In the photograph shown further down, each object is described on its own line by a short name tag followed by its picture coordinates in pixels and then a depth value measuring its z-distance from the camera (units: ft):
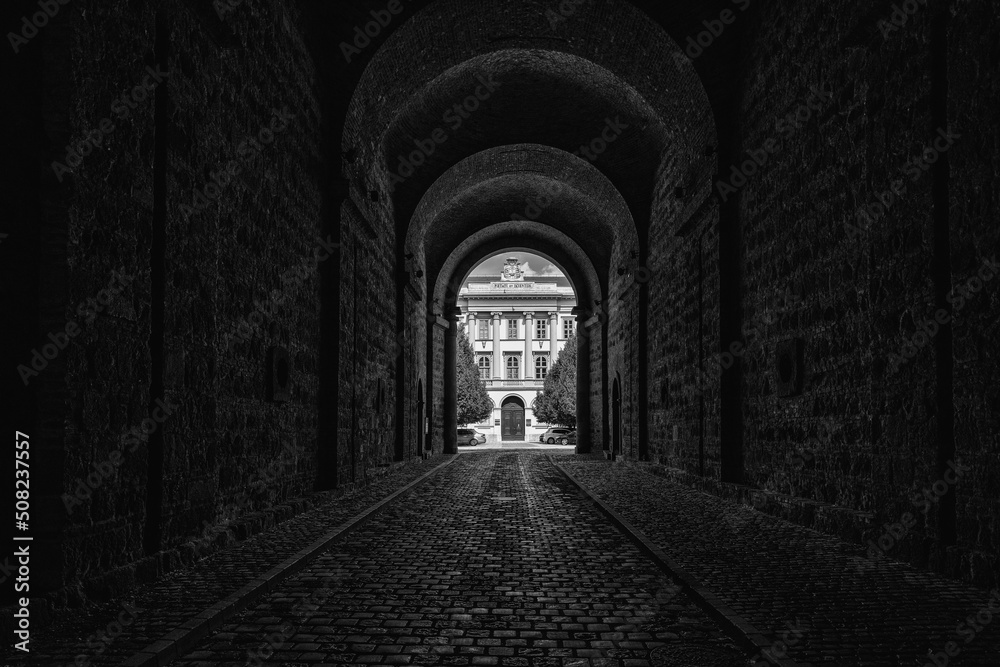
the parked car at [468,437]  143.33
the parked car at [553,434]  153.17
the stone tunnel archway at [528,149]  44.27
